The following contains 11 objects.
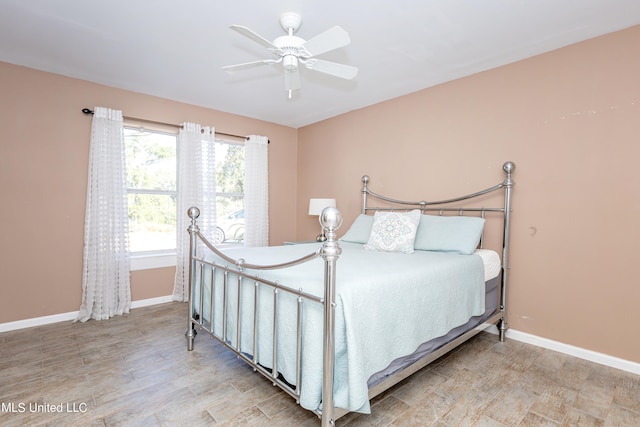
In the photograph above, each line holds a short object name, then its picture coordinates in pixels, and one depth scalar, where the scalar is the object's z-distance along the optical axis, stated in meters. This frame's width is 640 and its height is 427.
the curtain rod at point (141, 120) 3.21
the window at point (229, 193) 4.28
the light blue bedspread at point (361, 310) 1.44
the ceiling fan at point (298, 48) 1.86
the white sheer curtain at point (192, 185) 3.80
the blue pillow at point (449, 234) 2.61
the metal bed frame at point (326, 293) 1.36
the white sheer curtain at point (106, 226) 3.20
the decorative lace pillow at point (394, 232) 2.74
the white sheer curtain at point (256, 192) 4.39
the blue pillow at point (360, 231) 3.33
